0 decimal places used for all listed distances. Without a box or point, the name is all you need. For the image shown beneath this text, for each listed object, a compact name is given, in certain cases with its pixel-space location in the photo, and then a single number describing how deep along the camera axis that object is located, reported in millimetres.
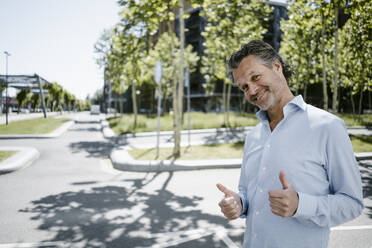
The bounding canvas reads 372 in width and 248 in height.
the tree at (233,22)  10086
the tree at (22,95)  51281
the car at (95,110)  61656
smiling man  1363
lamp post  18091
